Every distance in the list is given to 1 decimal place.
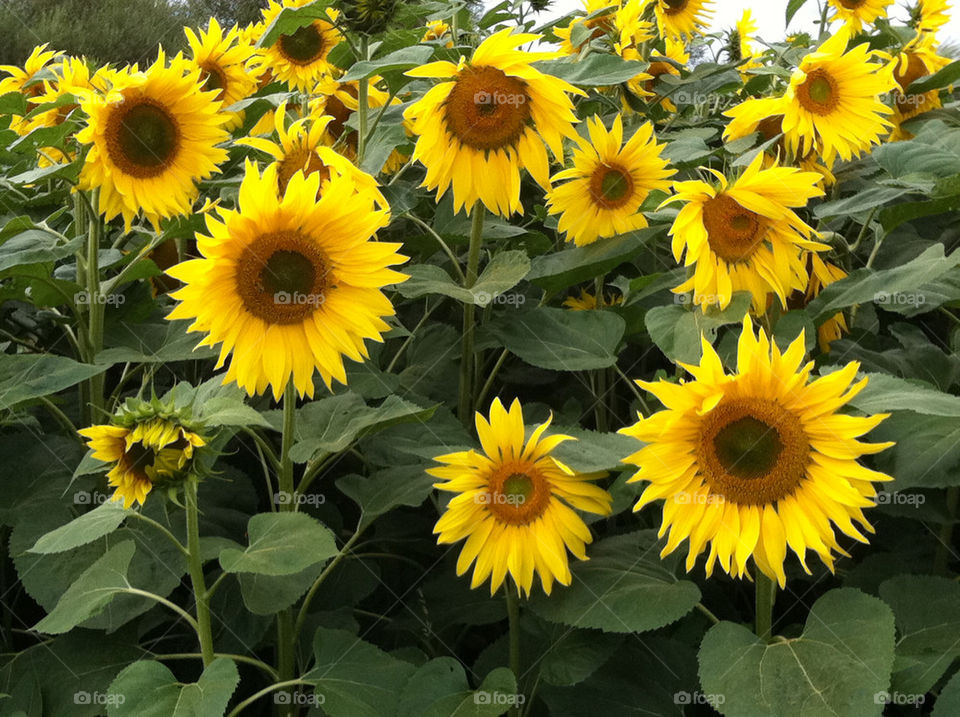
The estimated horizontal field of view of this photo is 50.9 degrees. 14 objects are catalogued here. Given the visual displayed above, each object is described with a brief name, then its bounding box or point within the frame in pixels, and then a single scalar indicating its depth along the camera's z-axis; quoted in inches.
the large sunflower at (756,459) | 49.7
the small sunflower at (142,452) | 56.0
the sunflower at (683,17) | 133.3
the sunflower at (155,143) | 76.1
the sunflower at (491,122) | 67.5
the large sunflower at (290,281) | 55.6
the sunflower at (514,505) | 60.8
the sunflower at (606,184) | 81.6
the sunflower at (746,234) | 62.0
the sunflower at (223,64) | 108.8
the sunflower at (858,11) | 124.5
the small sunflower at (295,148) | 71.4
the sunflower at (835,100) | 80.0
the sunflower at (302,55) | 109.0
